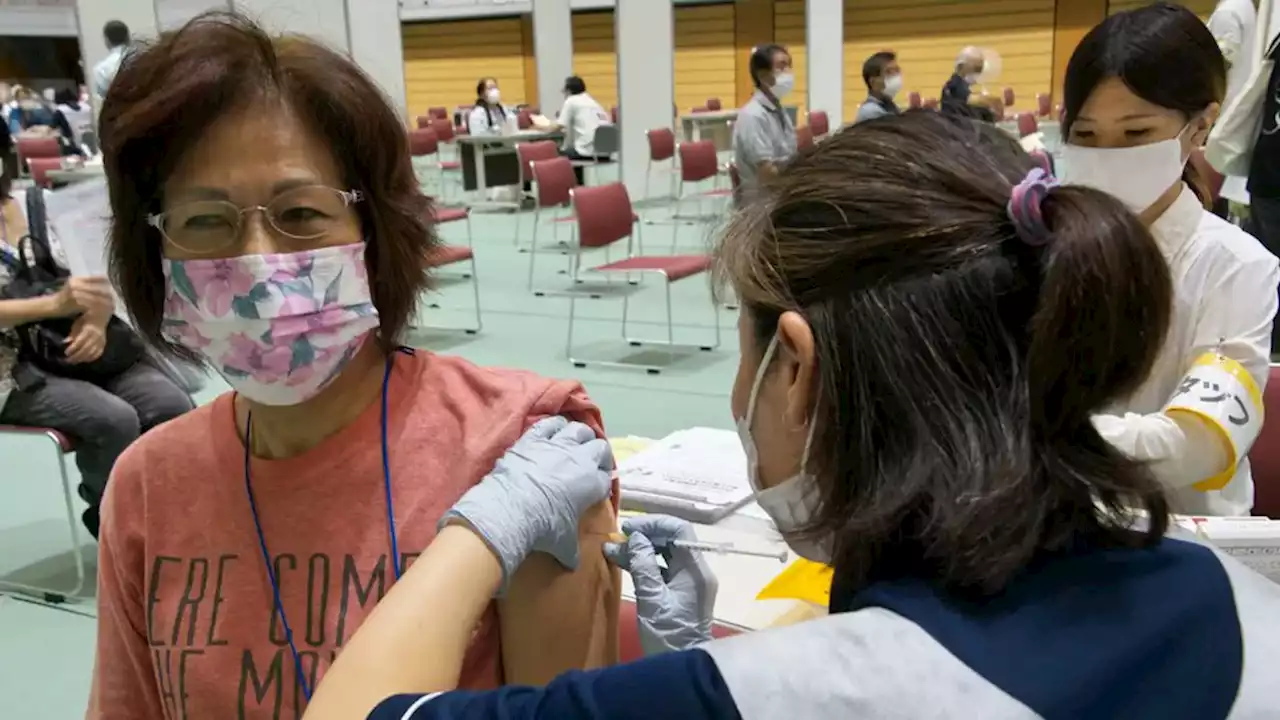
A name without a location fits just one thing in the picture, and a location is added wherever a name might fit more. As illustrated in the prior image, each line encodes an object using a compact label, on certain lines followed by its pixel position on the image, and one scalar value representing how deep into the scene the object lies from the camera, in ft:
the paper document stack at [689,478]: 5.87
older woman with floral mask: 3.65
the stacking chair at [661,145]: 29.48
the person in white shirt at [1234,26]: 15.03
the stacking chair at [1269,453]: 6.11
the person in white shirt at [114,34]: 21.57
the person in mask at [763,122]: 19.53
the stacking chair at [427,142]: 31.55
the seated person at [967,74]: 19.69
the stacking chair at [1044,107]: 39.27
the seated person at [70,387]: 9.32
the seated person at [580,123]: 32.58
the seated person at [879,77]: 20.54
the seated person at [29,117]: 39.99
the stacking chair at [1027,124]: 28.68
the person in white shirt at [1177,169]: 5.64
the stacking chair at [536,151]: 25.08
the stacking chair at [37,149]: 31.24
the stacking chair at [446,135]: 35.50
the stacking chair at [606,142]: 32.01
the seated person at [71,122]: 37.55
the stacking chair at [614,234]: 16.40
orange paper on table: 5.01
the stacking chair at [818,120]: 31.91
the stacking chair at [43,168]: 22.98
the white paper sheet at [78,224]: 6.95
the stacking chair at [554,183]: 20.83
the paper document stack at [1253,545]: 4.40
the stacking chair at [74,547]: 9.55
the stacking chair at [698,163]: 25.35
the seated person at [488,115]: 32.99
